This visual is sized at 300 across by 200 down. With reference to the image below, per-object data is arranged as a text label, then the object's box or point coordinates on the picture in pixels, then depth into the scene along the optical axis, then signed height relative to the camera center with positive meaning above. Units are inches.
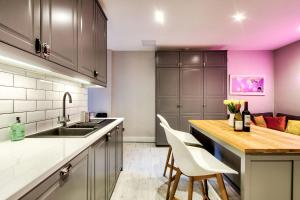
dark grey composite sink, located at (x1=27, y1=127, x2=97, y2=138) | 70.4 -12.8
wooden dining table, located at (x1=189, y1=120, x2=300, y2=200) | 47.4 -18.6
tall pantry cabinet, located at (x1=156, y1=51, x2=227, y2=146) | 181.9 +12.2
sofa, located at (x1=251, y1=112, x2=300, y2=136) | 149.6 -18.5
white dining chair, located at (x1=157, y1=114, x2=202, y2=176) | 83.3 -19.7
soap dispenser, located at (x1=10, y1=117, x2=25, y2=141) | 52.6 -9.3
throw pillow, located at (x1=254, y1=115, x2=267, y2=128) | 173.6 -20.7
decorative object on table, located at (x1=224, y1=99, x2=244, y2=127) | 79.7 -2.7
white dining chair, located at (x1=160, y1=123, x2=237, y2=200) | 54.1 -20.9
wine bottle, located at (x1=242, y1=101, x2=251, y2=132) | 75.0 -8.9
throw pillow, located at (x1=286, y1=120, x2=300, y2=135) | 147.9 -22.5
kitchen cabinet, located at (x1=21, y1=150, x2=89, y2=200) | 30.2 -16.7
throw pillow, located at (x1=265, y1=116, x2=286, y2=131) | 169.3 -21.8
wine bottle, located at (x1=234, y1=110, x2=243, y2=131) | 75.6 -9.8
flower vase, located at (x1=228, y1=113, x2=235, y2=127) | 85.2 -9.5
